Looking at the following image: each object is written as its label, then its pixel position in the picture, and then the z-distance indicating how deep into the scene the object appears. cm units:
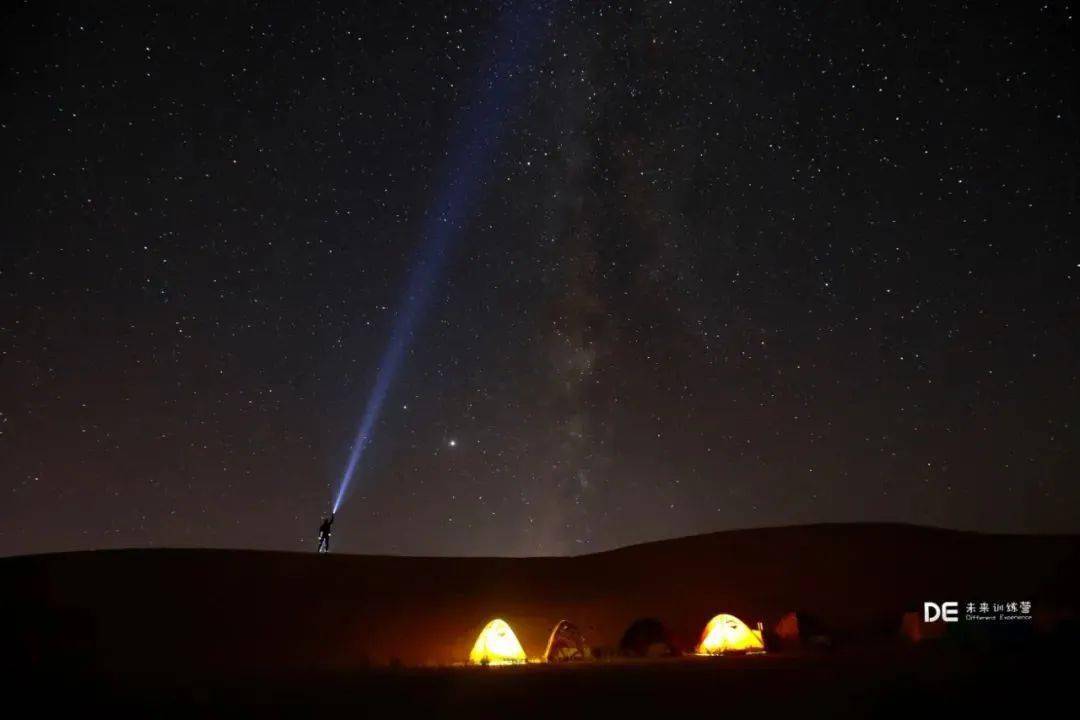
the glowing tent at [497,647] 2000
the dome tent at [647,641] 2092
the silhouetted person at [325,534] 2681
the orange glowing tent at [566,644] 2052
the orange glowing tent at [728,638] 2088
